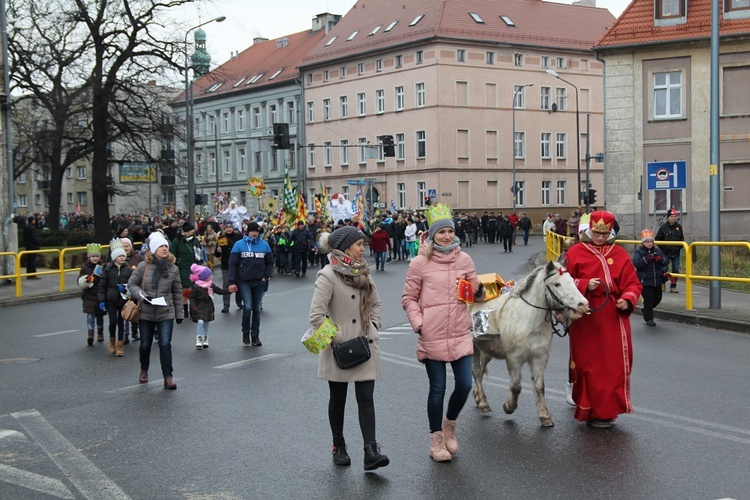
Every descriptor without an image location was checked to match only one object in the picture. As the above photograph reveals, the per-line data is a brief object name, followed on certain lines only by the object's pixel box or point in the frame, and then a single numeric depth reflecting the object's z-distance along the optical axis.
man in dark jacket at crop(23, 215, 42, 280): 28.38
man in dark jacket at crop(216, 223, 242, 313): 21.52
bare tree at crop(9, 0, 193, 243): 37.06
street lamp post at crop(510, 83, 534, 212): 63.62
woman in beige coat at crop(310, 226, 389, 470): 6.98
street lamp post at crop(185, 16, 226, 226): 39.00
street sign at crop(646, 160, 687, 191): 19.11
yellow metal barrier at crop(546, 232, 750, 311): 15.37
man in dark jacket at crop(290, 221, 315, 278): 30.12
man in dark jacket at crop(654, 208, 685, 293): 20.48
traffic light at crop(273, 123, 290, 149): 39.69
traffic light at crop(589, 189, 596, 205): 49.72
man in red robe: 8.12
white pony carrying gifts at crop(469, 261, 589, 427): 8.05
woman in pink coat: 7.17
